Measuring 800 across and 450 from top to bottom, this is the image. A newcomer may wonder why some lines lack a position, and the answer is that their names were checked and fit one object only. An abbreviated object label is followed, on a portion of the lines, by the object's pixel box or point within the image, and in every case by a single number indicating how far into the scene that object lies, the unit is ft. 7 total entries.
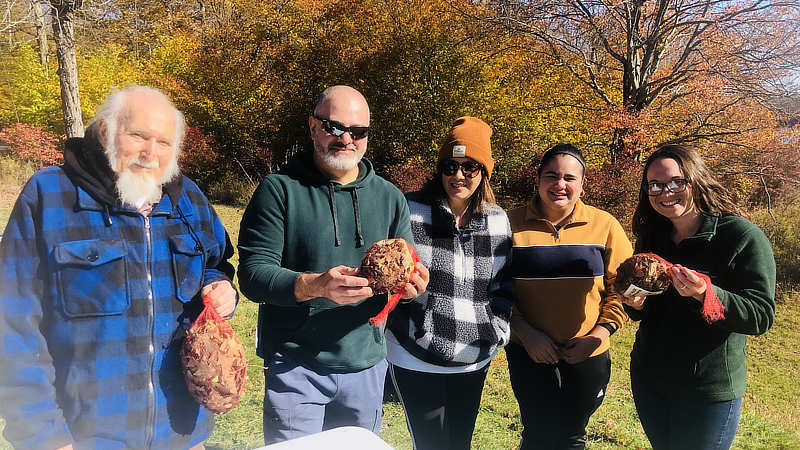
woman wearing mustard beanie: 9.34
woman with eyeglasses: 8.43
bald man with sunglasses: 8.38
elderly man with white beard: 6.27
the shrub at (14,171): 52.65
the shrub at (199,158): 62.34
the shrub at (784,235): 34.63
